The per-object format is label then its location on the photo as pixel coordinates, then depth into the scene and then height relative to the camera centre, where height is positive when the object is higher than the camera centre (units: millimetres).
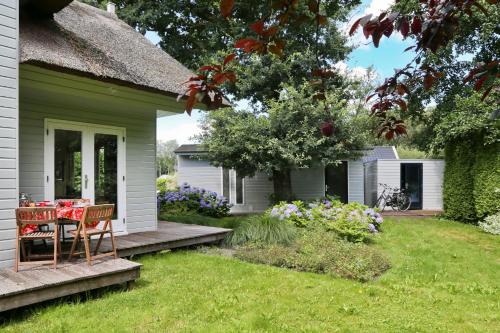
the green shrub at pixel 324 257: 5406 -1420
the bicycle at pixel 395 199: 14875 -1290
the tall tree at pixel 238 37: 12617 +4704
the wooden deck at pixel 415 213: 13230 -1713
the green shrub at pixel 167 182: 24425 -948
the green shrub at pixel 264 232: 7004 -1252
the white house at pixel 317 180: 15227 -542
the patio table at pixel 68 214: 4711 -583
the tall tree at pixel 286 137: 11375 +947
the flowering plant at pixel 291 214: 8297 -1048
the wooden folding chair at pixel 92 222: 4508 -668
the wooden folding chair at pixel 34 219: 4219 -583
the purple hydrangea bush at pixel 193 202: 11547 -1085
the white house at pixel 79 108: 4562 +1029
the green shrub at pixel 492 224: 8969 -1445
